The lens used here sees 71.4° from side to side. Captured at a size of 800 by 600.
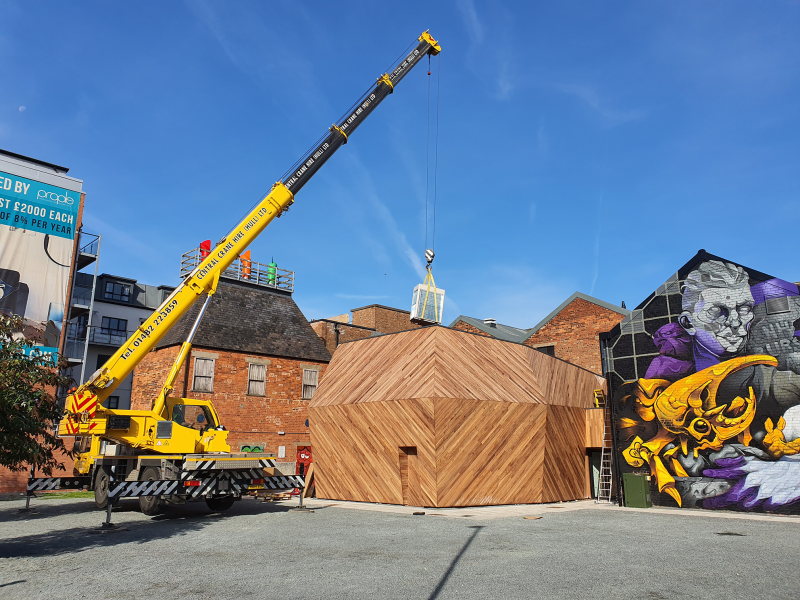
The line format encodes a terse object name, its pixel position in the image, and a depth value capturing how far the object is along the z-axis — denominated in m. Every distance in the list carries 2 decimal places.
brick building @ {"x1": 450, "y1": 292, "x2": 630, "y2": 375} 23.66
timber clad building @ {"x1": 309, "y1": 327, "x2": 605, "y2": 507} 15.42
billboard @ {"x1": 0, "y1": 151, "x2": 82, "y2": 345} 22.42
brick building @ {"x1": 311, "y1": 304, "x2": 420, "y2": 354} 29.62
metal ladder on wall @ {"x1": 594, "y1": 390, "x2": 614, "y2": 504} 17.86
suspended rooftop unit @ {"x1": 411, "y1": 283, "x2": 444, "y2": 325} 20.91
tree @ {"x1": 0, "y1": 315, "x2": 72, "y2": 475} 8.63
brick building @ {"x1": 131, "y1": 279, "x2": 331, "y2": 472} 23.39
